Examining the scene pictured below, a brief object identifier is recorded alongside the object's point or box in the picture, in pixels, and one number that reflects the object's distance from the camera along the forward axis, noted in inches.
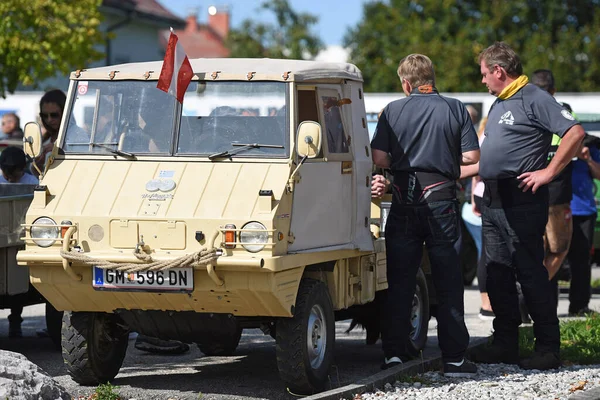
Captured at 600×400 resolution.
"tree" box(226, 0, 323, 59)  2009.1
